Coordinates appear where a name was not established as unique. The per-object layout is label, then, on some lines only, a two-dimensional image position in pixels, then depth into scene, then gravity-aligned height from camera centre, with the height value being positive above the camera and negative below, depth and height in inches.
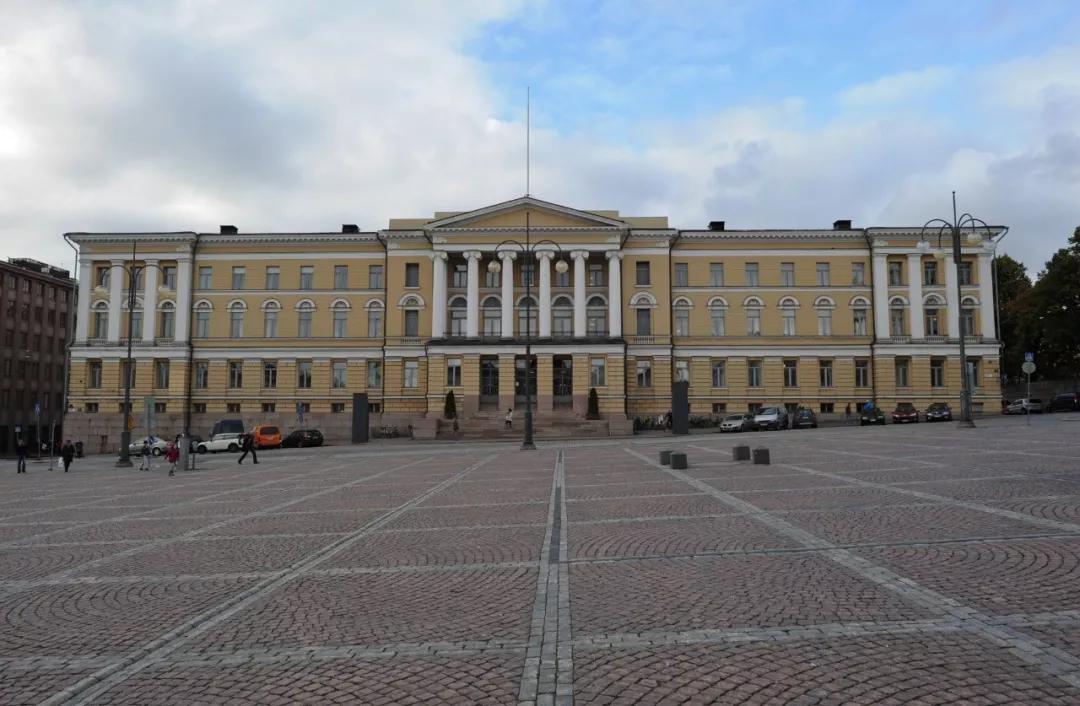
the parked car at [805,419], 1937.9 -75.4
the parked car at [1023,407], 2140.6 -49.7
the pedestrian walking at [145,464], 1159.0 -113.9
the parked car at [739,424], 1884.8 -84.6
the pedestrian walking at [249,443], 1159.6 -80.4
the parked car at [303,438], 1873.8 -119.1
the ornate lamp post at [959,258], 1187.7 +222.9
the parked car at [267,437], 1795.8 -109.1
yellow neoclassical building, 2219.5 +258.7
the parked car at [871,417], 1934.1 -68.8
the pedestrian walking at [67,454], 1210.0 -101.6
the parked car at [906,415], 1937.4 -64.1
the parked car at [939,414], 1910.7 -61.1
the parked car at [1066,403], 2112.5 -35.5
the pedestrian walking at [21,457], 1292.1 -115.7
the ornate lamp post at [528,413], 1176.2 -35.8
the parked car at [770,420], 1891.0 -74.3
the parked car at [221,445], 1774.5 -127.9
